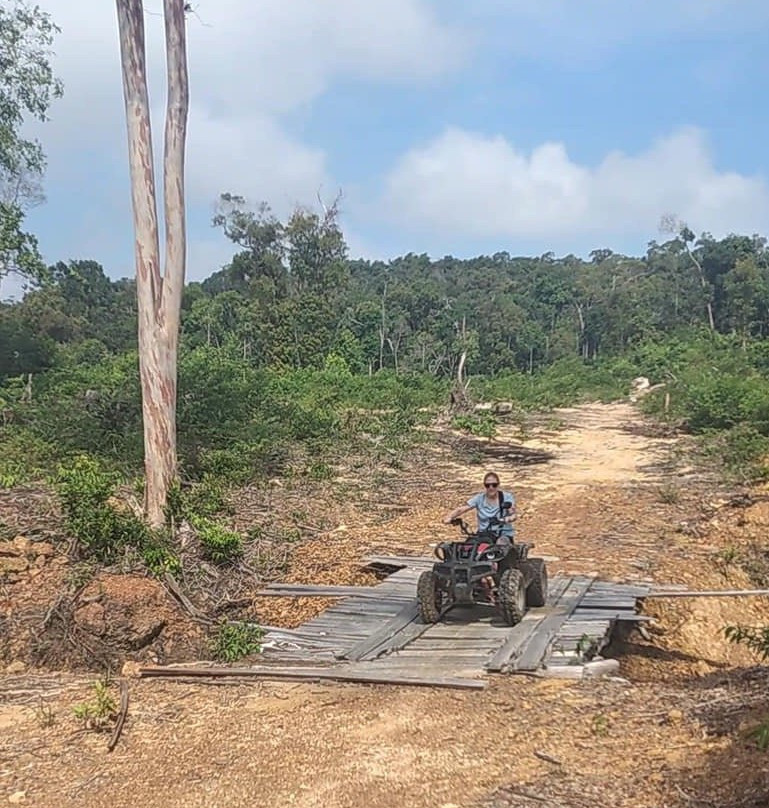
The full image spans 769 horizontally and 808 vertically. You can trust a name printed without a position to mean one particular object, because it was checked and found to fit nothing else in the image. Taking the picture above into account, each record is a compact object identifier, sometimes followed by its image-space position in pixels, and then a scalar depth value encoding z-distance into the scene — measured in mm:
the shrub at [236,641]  6348
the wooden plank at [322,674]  5244
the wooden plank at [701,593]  6879
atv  6316
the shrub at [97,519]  7973
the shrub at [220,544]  8430
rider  7109
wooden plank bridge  5559
